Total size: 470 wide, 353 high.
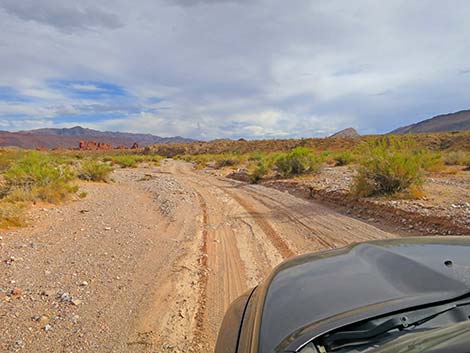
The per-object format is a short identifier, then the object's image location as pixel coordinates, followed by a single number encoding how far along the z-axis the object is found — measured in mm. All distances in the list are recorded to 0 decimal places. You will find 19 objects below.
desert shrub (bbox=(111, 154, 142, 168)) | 38172
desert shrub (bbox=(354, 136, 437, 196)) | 10836
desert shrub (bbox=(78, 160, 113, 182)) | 18312
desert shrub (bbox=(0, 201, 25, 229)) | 7909
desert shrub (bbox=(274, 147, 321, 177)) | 19375
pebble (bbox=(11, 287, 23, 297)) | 4672
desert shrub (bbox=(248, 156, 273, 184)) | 20403
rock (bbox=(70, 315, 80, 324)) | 4023
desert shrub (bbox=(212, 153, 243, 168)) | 35625
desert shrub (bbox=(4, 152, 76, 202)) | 11172
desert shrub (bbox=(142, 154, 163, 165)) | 47562
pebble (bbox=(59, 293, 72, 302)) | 4533
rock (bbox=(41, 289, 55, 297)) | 4679
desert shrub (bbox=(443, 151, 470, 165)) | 23812
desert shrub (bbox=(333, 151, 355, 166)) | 27039
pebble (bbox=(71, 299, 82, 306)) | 4438
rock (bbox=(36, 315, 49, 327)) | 3953
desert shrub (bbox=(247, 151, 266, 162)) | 36969
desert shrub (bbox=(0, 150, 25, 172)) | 19531
